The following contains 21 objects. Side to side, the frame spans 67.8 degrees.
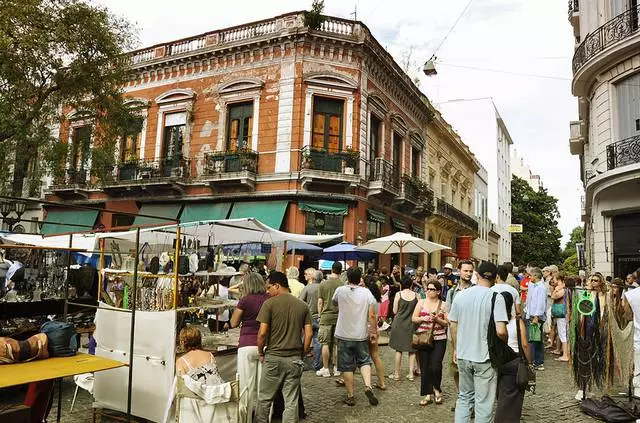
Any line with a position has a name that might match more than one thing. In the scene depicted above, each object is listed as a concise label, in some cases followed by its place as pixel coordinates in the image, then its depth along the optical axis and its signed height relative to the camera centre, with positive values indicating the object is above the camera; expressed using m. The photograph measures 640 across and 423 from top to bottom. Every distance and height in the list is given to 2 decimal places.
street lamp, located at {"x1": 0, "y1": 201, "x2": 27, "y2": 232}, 13.30 +1.65
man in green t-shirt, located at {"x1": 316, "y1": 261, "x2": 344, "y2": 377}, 7.71 -0.54
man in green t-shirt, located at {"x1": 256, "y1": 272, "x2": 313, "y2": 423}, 4.98 -0.83
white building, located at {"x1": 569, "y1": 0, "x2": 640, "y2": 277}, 13.15 +4.63
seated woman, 4.51 -0.89
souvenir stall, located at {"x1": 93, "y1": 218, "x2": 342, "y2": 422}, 5.30 -0.71
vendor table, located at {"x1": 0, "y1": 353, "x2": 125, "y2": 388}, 4.07 -0.98
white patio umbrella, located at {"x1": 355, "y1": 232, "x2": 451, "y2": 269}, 12.82 +0.86
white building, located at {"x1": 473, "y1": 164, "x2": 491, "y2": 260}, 37.59 +5.43
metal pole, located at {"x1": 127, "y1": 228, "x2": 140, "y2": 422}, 5.34 -0.86
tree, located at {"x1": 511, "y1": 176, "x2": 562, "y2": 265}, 46.78 +5.34
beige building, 27.19 +5.61
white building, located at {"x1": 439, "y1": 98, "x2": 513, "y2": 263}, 42.66 +8.87
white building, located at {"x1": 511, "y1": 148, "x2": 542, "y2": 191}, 65.69 +15.60
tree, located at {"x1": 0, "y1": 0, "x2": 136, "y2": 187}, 11.99 +5.41
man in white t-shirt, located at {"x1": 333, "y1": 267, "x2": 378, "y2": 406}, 6.41 -0.76
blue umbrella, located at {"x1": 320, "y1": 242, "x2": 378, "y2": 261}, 14.21 +0.65
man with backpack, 4.43 -0.62
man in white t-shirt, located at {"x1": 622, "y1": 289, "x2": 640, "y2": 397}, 6.53 -0.56
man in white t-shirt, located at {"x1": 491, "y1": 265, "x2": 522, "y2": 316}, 4.97 -0.09
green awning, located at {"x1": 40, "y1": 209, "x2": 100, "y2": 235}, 21.56 +2.15
